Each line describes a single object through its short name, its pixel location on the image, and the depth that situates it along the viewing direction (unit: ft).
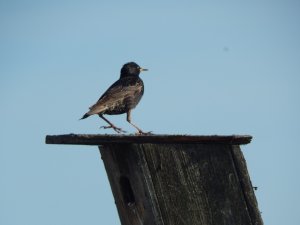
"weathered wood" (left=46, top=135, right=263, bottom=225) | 34.85
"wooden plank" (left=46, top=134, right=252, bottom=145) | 34.35
